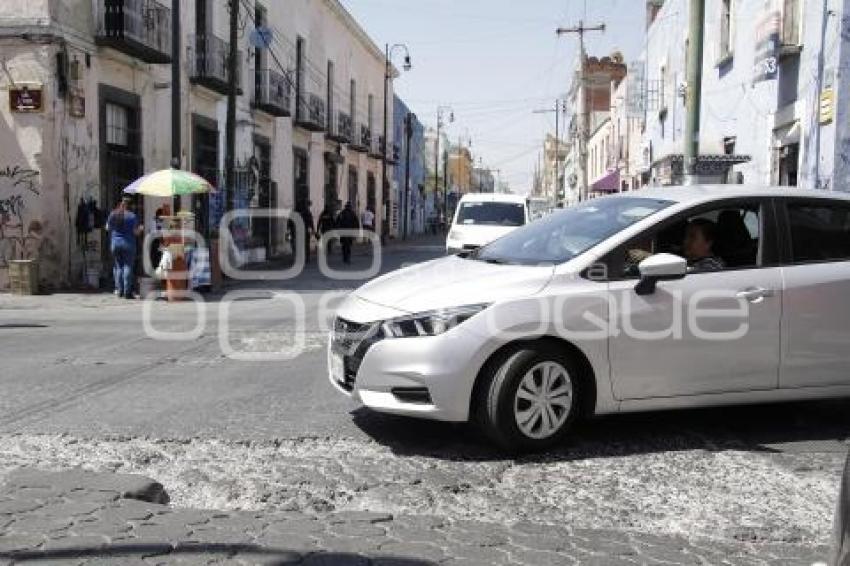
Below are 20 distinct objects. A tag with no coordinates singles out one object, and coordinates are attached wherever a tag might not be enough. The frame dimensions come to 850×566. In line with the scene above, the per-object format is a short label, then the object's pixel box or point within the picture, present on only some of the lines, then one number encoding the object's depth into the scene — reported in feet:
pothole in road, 14.21
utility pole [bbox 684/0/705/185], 56.90
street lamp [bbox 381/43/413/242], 150.30
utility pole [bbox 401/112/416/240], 180.24
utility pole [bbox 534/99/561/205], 285.02
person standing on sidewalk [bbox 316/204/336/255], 89.76
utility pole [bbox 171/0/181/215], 56.44
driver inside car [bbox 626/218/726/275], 18.71
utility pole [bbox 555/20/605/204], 162.35
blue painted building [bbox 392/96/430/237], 188.44
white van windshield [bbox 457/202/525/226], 64.59
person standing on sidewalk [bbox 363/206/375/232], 116.78
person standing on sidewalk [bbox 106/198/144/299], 49.83
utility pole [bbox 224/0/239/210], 63.62
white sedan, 16.92
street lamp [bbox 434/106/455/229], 254.68
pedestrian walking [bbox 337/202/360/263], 82.94
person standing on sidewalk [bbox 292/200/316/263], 97.08
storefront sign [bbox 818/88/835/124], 42.22
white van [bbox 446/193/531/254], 62.49
